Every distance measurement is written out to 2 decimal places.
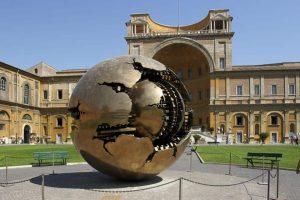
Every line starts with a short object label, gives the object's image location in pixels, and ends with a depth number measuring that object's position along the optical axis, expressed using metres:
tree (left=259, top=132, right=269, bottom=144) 56.17
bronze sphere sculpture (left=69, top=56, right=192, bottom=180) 10.21
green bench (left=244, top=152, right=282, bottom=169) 18.33
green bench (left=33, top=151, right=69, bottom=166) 19.42
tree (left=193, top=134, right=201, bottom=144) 50.69
